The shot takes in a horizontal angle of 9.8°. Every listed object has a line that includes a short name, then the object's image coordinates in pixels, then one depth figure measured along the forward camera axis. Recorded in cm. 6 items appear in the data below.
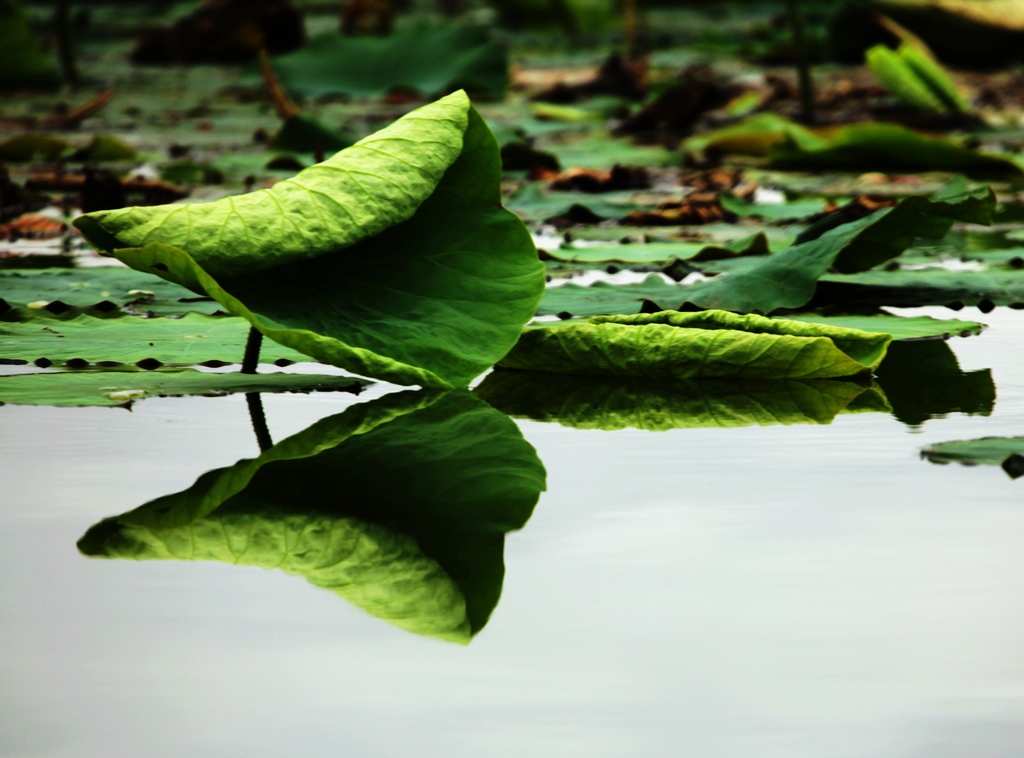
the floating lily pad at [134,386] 543
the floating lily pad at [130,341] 562
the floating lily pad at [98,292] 596
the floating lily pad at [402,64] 1383
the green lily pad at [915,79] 1012
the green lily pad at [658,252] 626
